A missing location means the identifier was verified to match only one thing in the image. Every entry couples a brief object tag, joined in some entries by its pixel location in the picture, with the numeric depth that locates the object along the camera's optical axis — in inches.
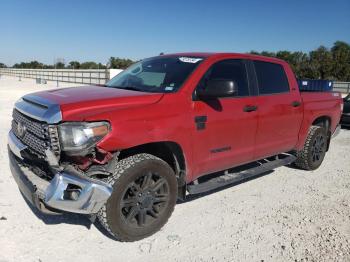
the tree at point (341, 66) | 2068.2
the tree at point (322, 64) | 2062.0
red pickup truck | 126.4
